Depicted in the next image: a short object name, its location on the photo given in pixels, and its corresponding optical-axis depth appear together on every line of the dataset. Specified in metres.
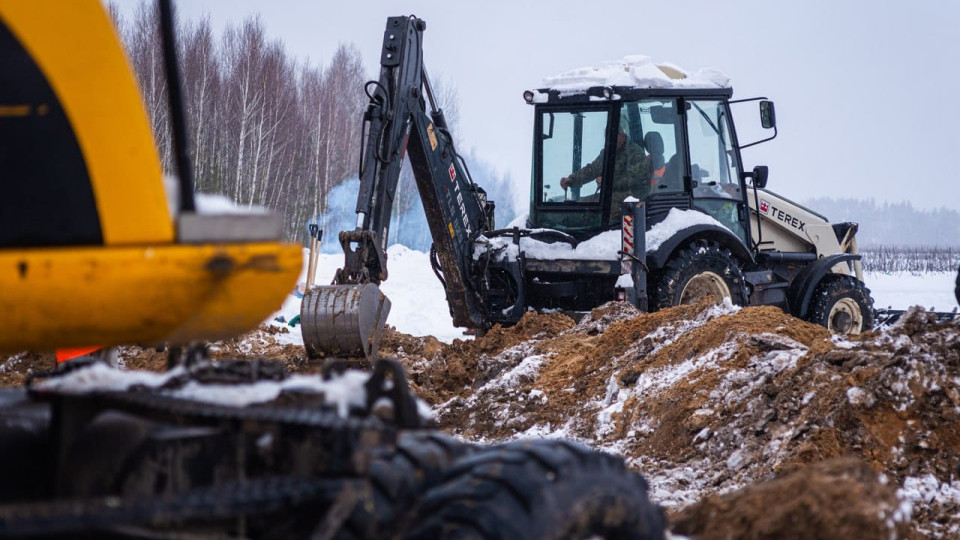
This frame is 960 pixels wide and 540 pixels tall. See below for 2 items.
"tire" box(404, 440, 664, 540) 4.52
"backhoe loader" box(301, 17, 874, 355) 21.66
